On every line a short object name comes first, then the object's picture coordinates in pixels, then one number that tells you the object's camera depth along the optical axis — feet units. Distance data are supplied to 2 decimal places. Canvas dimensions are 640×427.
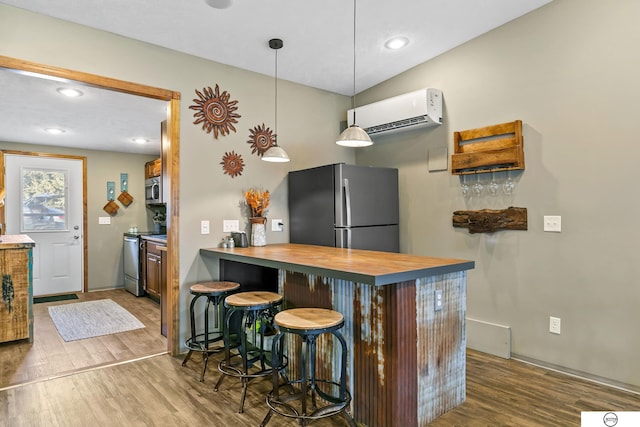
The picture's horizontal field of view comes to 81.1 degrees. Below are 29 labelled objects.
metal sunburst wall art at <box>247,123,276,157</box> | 12.05
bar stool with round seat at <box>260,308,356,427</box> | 6.33
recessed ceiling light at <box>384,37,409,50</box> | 10.43
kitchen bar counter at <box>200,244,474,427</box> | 6.34
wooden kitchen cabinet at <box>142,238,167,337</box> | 15.19
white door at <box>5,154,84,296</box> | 18.69
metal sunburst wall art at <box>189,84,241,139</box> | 10.98
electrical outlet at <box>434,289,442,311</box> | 6.99
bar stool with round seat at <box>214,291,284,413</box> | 7.83
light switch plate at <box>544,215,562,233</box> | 9.07
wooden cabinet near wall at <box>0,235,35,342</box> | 11.39
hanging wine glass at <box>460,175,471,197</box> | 11.02
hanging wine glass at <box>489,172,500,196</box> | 10.29
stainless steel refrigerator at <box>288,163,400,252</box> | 11.23
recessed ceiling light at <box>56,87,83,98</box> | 11.98
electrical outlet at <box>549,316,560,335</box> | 9.13
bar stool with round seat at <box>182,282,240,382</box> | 9.15
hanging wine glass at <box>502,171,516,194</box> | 9.95
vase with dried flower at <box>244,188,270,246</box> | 11.46
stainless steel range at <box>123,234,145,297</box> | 18.35
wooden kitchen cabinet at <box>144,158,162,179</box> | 19.58
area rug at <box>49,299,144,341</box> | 12.80
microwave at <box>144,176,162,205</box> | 19.46
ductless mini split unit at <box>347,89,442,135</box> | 11.45
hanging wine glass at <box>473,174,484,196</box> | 10.65
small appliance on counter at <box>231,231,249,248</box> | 11.11
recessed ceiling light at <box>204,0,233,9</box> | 8.39
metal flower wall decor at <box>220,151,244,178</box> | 11.46
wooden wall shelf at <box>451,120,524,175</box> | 9.68
